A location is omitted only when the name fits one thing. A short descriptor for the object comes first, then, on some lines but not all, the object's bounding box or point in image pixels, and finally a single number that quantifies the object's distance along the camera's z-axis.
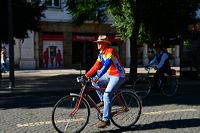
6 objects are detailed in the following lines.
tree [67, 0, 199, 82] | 18.06
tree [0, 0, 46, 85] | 19.92
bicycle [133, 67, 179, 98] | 13.12
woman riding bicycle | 7.62
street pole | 16.11
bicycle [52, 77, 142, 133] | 7.45
